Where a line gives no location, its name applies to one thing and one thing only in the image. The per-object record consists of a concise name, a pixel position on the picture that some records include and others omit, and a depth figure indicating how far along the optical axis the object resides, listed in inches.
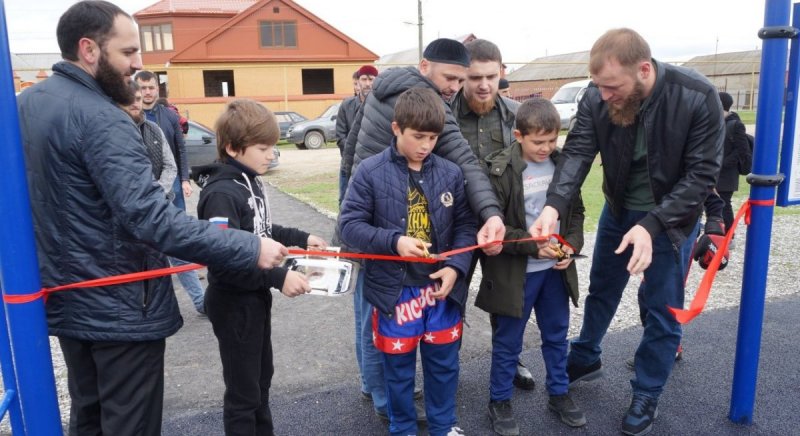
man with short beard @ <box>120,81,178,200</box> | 184.1
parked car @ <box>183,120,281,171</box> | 586.2
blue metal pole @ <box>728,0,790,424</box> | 117.8
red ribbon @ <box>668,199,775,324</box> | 108.4
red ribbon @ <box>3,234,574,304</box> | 80.2
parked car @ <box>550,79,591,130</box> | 898.7
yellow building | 1147.3
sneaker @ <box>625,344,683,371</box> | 160.0
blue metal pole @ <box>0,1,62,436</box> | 75.9
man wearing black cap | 119.5
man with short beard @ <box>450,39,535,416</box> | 143.2
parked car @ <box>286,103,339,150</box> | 849.5
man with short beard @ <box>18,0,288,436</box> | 81.7
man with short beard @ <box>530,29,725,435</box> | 116.6
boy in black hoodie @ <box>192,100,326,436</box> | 103.5
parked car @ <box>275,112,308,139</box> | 938.1
